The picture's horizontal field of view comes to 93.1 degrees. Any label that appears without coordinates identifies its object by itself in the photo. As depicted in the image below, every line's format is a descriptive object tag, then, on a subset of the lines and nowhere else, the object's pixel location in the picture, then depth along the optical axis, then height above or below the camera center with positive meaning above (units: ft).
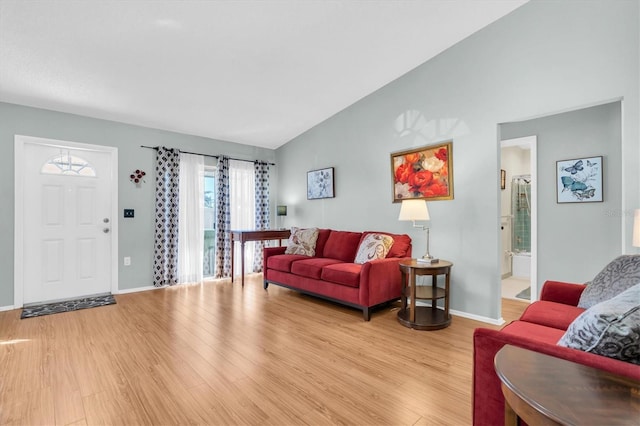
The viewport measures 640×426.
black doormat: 11.31 -3.69
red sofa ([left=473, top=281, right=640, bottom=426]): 3.21 -2.19
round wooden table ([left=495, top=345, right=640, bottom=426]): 2.19 -1.51
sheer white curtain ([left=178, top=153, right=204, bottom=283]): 15.81 -0.33
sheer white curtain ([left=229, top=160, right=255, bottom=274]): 17.80 +0.70
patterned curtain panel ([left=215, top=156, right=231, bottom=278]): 16.89 -0.42
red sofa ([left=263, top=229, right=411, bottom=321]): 10.62 -2.32
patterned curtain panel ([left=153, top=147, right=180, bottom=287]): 14.93 -0.26
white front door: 12.22 -0.27
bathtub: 16.90 -3.00
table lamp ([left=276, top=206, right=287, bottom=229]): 18.40 +0.15
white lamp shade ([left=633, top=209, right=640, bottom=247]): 6.50 -0.40
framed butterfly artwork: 10.94 +1.18
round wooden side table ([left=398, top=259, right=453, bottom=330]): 9.83 -2.84
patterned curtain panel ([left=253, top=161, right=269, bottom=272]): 18.61 +0.65
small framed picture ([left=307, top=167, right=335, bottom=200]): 15.84 +1.55
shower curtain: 17.35 -0.08
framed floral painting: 11.35 +1.55
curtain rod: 14.90 +3.19
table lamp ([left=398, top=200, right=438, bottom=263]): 10.55 +0.00
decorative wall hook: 14.34 +1.74
